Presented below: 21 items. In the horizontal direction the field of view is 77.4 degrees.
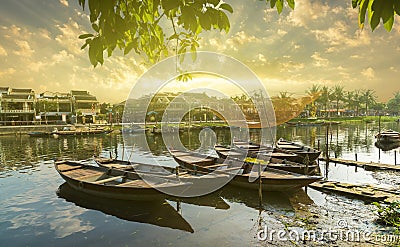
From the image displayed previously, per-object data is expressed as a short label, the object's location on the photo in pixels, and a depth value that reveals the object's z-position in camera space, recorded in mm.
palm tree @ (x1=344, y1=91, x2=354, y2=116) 97250
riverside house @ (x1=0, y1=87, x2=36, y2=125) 53281
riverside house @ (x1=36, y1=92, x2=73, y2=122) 57447
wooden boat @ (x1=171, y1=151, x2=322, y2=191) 10516
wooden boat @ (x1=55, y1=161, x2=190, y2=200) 9383
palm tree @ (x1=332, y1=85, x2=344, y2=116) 91544
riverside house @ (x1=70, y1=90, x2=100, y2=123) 62722
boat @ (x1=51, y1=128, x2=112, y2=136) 43844
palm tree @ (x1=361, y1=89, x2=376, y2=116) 103062
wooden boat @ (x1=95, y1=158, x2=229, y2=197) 10178
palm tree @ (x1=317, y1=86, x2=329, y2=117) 88062
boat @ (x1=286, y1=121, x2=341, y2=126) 68438
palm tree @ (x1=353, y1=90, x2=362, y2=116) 99062
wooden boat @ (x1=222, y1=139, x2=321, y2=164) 16594
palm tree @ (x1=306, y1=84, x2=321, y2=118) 86762
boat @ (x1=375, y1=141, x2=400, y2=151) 28828
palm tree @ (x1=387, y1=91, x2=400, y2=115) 116438
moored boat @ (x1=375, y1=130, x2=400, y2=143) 31219
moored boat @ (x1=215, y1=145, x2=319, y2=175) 12711
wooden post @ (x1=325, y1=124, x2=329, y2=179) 16512
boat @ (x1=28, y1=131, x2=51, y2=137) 43928
